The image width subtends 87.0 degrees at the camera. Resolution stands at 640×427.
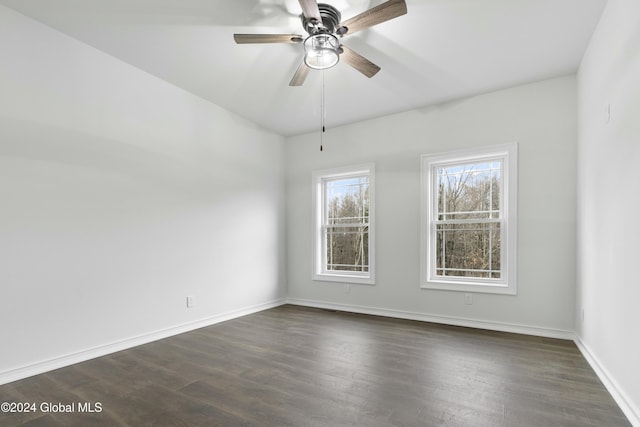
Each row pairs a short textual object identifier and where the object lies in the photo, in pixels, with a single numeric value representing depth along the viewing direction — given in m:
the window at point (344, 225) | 4.79
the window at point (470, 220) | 3.78
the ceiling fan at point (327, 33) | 2.14
